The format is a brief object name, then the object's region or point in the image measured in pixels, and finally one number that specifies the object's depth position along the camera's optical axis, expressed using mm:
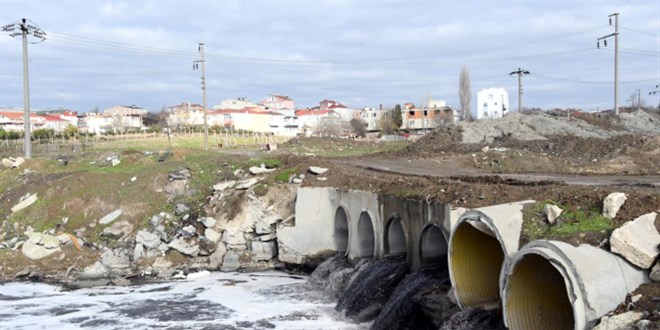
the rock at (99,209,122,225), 24516
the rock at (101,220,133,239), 23844
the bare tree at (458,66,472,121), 75688
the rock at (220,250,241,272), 22016
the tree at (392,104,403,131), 86700
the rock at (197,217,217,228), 23453
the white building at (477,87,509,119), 112750
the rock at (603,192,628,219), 10078
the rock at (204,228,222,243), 23109
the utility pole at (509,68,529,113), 57334
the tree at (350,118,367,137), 88938
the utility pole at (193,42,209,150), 43781
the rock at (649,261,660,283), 8758
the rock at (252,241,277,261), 22703
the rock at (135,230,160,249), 22797
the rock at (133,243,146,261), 22375
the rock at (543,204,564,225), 10698
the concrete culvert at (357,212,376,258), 19109
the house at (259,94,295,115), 125950
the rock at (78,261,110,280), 20984
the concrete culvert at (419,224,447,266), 14910
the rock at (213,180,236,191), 25562
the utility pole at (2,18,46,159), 34188
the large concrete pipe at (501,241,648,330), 8312
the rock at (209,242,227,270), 22281
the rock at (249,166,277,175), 26125
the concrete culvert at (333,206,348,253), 21703
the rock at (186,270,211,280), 21002
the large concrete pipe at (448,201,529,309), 10961
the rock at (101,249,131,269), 21891
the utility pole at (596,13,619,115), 38719
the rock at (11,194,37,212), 26156
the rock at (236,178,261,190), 25047
